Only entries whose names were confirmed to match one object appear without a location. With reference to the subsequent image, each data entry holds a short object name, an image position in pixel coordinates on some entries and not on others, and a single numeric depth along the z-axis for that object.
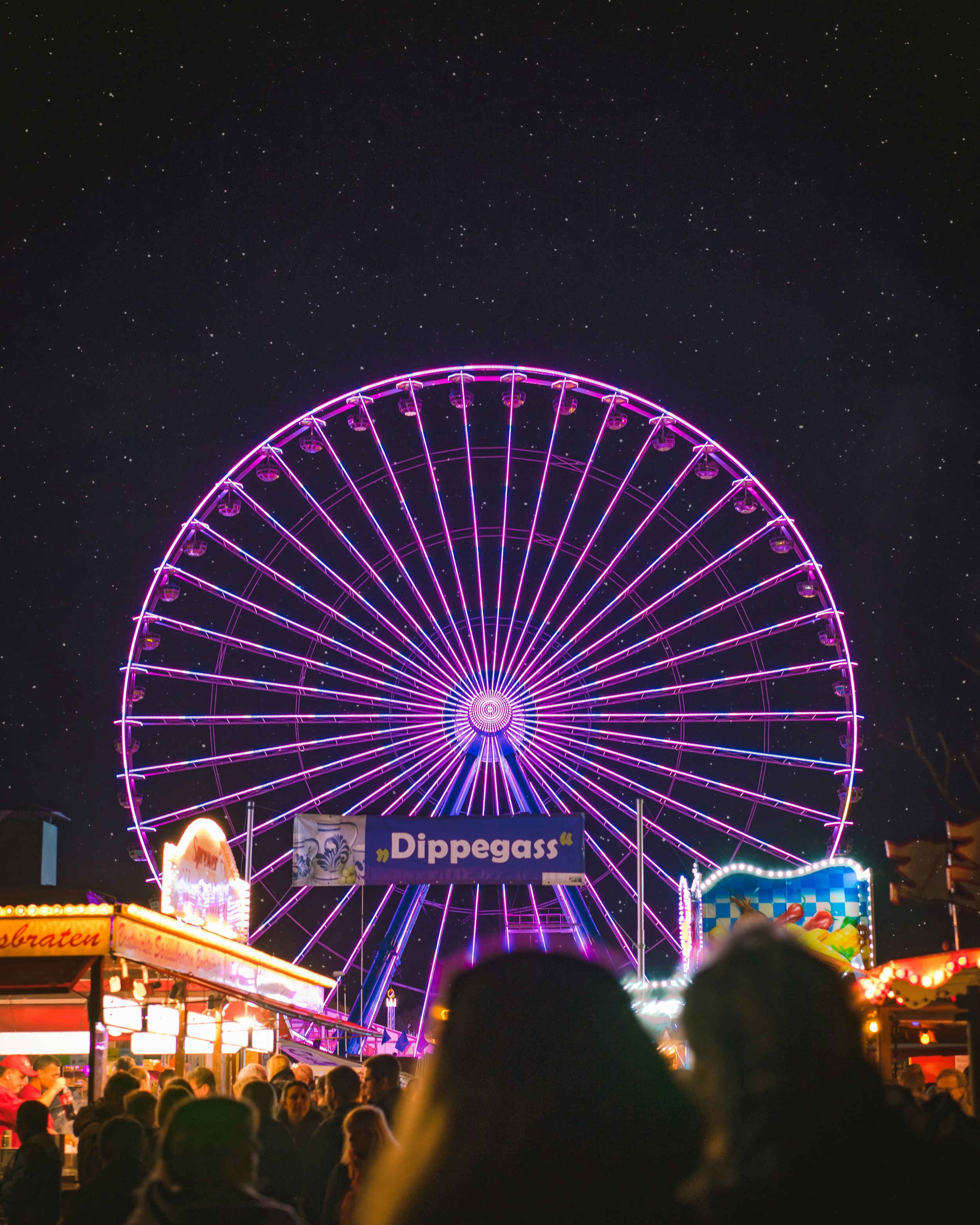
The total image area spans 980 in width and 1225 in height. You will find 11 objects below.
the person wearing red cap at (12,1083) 14.64
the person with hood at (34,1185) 7.21
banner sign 23.66
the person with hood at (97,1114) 7.37
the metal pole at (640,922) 26.42
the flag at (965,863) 11.20
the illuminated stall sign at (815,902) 21.48
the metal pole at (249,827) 26.05
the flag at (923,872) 11.79
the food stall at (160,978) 12.30
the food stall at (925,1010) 13.64
